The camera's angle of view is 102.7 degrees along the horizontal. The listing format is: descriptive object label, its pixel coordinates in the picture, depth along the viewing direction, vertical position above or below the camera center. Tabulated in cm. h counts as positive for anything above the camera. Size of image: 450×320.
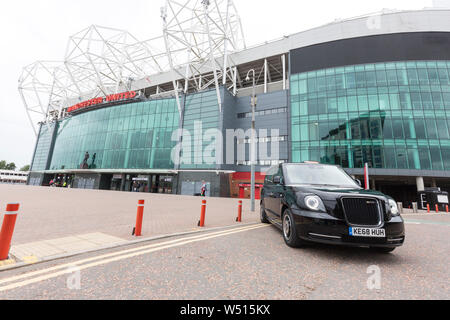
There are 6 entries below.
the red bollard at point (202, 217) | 588 -99
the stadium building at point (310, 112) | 2378 +1205
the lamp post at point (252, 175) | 1108 +88
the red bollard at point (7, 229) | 274 -76
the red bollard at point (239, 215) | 706 -105
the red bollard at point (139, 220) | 447 -89
